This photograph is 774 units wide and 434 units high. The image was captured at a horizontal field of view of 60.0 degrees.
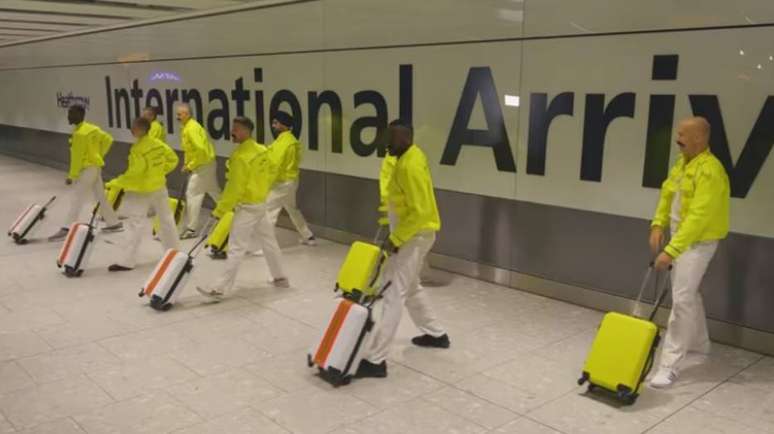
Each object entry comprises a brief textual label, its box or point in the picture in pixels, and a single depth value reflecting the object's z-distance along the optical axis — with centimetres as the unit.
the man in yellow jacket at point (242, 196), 625
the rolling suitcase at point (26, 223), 898
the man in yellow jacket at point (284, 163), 830
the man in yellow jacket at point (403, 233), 471
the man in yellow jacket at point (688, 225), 449
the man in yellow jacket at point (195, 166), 955
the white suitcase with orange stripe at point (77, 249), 726
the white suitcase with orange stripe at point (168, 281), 618
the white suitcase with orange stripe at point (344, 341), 456
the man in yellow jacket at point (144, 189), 730
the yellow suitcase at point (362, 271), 502
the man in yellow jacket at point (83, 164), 871
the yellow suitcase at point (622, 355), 427
